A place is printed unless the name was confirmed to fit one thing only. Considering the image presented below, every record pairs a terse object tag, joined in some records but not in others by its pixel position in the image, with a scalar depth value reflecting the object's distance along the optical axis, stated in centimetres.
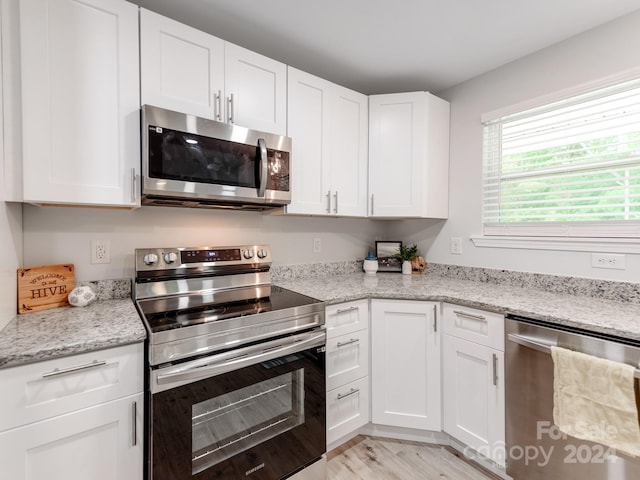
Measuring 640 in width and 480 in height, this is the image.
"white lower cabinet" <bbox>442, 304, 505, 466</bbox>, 155
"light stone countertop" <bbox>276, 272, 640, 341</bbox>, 128
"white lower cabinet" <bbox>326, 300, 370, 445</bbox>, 173
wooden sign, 134
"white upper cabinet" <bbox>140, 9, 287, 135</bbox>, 143
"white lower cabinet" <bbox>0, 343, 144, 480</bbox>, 95
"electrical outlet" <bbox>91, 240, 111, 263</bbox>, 158
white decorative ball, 142
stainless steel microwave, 139
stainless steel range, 115
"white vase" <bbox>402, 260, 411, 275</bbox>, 254
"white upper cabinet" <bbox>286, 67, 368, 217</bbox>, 194
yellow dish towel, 112
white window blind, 162
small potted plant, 254
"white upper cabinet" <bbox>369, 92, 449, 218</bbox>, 222
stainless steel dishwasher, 119
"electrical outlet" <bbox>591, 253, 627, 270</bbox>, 161
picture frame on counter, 260
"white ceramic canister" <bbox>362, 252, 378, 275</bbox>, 253
